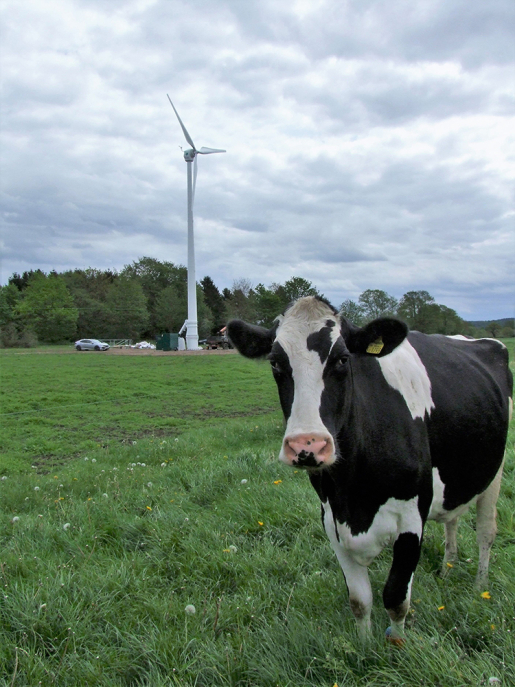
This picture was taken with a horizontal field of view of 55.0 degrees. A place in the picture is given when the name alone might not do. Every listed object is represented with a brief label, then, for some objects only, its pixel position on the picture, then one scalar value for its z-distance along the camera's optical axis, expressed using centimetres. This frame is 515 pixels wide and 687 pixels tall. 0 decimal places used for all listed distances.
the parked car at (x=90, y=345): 5628
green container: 5622
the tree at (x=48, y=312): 7150
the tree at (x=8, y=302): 7175
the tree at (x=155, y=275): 10206
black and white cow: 307
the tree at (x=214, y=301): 9175
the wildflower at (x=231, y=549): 453
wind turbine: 4678
